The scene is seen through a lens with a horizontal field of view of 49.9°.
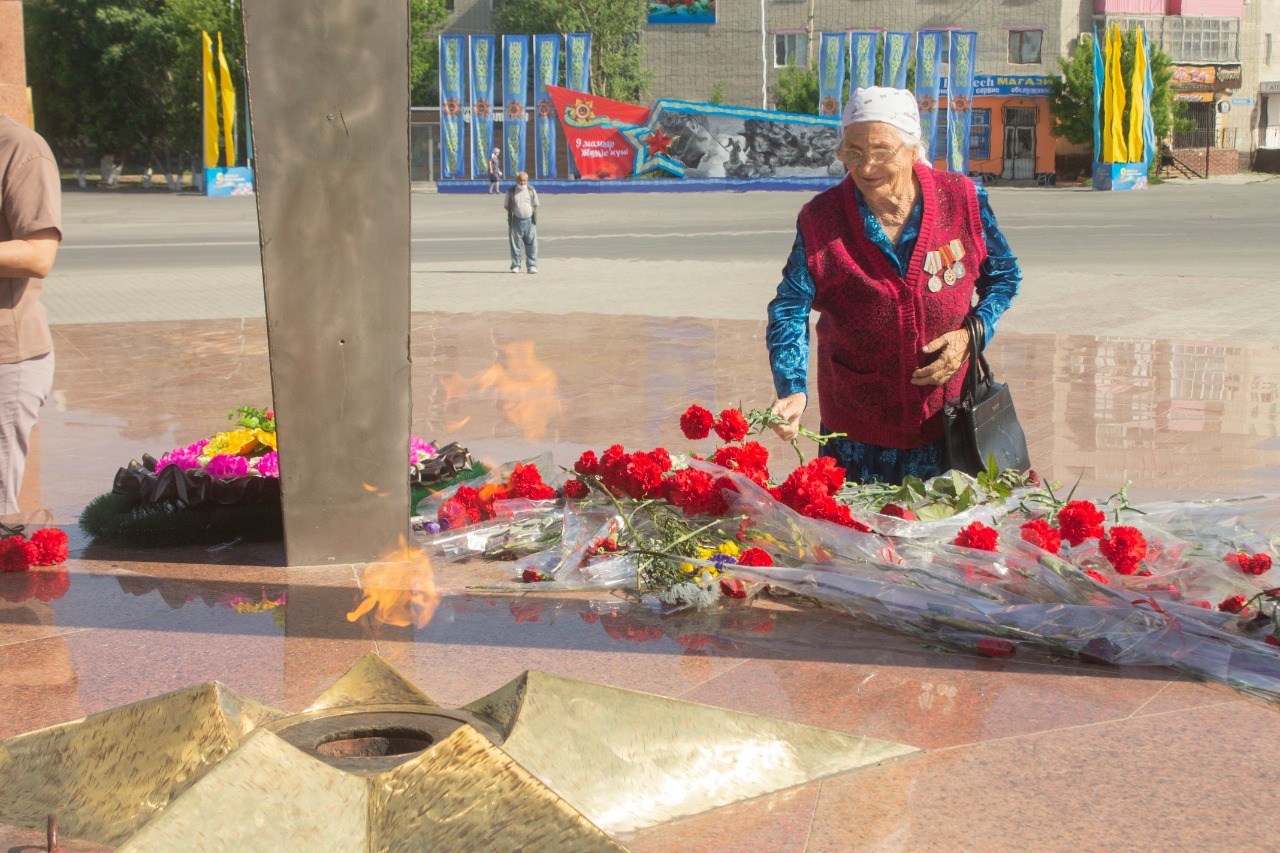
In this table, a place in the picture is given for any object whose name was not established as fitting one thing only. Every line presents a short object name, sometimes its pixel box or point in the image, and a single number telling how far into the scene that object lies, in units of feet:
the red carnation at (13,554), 13.57
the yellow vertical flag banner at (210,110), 114.42
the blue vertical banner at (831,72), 125.90
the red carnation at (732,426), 13.03
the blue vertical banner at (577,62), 123.54
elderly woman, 12.71
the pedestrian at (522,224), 54.13
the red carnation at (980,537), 12.10
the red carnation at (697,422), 13.28
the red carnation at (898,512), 12.96
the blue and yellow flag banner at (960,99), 123.03
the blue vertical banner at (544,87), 124.47
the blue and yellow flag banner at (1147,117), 115.85
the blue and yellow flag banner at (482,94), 123.03
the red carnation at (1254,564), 11.94
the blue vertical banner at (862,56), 122.11
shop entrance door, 154.51
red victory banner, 124.36
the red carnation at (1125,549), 11.69
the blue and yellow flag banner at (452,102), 123.75
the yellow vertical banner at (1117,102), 113.50
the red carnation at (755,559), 12.60
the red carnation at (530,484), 14.92
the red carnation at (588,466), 14.37
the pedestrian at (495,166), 114.83
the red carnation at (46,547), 13.65
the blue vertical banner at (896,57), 121.29
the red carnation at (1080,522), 12.13
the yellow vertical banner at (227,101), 117.50
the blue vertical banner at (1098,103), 116.26
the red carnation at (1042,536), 12.24
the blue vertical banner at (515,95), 125.59
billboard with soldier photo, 124.98
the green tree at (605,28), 169.58
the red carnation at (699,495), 12.98
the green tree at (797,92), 153.89
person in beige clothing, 13.03
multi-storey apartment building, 165.07
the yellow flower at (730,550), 12.68
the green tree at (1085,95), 143.23
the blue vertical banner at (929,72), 122.01
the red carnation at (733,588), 12.29
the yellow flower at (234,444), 16.57
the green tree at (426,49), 158.81
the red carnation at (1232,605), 11.34
